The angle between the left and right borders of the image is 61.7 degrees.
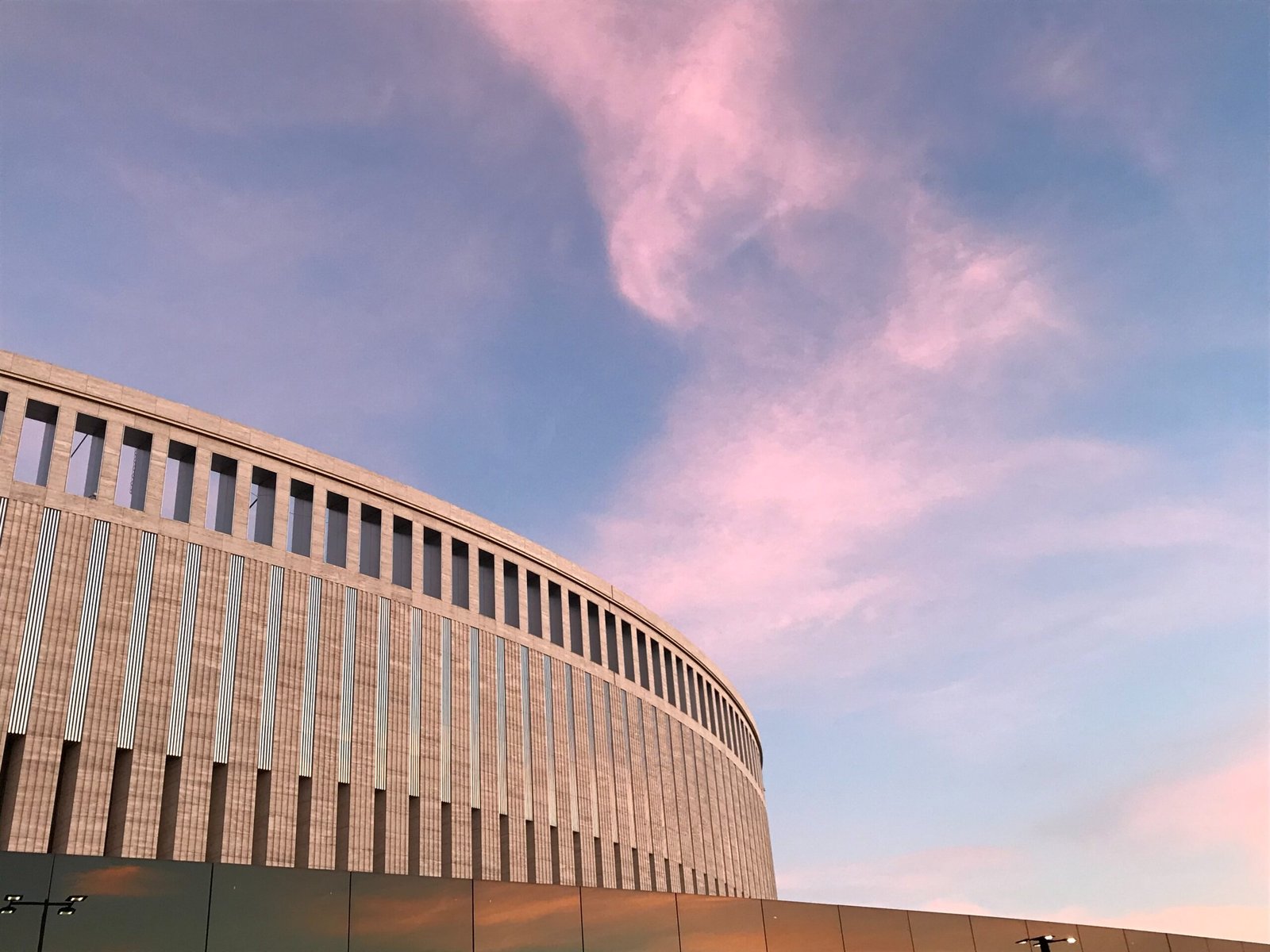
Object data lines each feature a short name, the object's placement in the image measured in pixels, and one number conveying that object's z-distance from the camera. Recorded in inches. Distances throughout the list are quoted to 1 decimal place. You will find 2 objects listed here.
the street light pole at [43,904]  703.7
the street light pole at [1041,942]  1296.8
